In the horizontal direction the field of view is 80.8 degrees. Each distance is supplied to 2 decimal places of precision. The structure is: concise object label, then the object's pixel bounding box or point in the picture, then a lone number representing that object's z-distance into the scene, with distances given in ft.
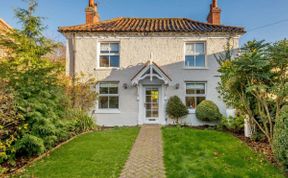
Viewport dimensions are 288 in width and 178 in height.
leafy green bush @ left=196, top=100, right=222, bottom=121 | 36.04
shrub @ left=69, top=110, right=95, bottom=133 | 31.48
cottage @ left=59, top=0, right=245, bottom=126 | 38.52
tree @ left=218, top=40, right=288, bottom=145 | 19.96
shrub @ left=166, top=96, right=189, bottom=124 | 37.09
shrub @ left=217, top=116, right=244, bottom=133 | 30.77
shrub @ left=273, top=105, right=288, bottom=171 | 15.55
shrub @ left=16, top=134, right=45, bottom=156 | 18.21
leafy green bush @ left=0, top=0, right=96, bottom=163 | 18.00
